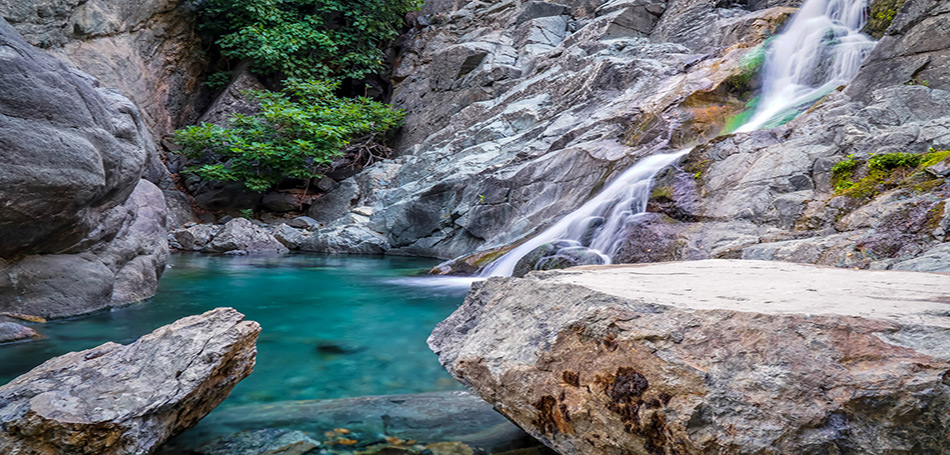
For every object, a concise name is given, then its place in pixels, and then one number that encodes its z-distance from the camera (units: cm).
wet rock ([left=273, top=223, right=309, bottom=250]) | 1327
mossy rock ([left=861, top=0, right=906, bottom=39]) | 902
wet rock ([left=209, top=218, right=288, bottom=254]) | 1223
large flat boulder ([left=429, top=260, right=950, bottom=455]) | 111
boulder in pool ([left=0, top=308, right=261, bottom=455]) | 164
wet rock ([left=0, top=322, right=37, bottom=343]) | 371
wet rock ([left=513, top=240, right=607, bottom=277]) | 633
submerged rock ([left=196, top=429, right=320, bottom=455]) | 202
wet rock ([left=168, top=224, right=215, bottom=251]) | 1249
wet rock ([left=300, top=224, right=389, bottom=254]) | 1248
